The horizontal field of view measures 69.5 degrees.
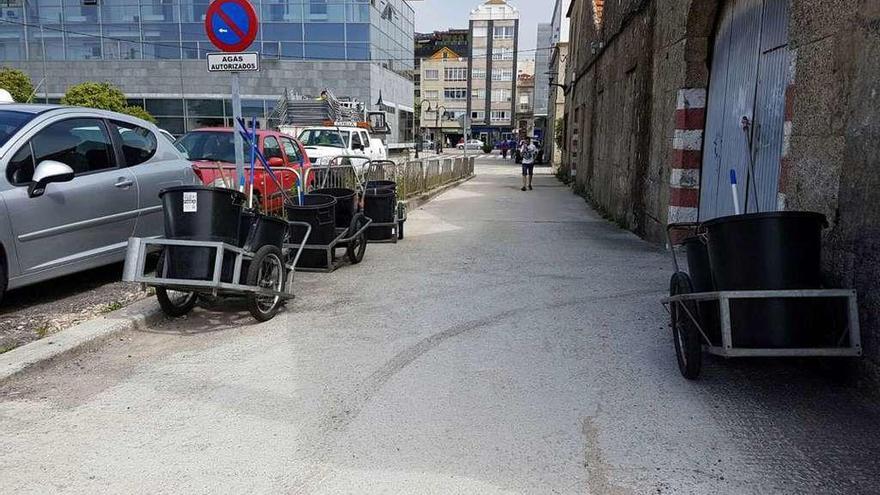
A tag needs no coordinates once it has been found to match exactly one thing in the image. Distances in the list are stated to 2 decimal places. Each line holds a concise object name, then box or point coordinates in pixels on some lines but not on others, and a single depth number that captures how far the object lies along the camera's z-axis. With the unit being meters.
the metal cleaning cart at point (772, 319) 3.72
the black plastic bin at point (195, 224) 5.15
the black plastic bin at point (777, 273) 3.79
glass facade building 40.69
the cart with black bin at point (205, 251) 5.13
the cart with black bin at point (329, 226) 7.33
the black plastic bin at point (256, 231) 5.57
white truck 16.45
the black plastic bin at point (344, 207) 8.21
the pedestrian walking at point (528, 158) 22.17
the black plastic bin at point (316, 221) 7.28
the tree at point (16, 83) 30.03
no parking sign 6.88
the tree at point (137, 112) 30.90
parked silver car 5.30
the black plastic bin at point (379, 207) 9.47
